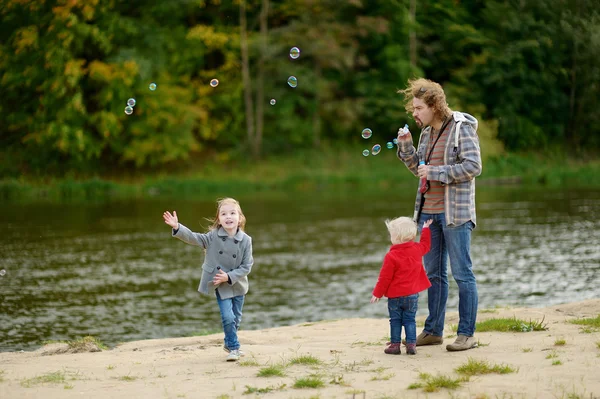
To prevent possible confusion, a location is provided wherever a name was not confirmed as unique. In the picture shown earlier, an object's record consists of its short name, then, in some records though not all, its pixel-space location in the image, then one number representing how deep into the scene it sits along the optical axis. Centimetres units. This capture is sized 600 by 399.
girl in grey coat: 691
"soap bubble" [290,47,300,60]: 1247
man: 671
